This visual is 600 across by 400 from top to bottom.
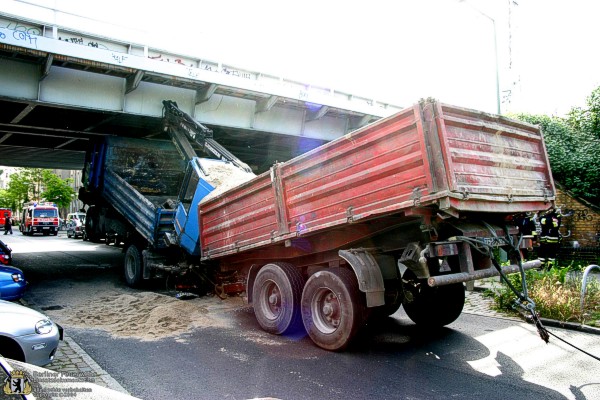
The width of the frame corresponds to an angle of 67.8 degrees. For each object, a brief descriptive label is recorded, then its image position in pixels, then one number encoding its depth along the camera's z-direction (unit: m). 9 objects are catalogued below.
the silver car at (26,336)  4.10
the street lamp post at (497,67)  14.34
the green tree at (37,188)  51.16
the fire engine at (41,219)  38.66
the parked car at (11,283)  6.98
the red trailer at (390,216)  4.77
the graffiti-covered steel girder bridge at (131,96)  10.98
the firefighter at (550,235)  12.21
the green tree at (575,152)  13.95
